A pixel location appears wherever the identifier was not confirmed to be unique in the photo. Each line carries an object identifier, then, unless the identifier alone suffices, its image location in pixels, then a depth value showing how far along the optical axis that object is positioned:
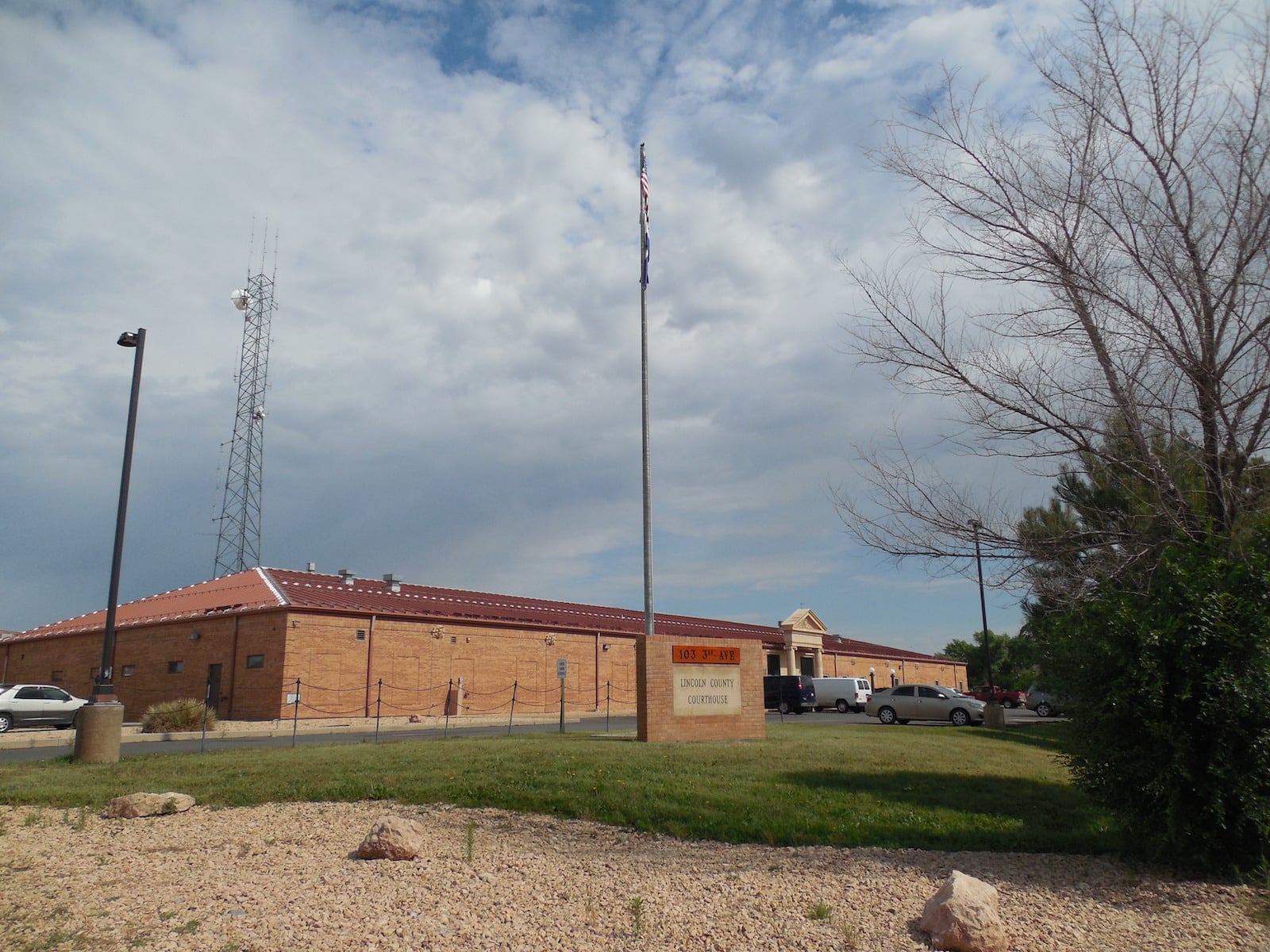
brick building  30.84
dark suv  40.84
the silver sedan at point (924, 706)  30.36
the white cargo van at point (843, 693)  43.31
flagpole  16.98
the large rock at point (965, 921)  5.55
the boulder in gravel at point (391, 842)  7.51
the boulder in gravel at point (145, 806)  9.67
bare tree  9.34
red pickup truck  56.47
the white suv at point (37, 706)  25.98
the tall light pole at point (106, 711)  14.40
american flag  19.62
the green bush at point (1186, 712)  7.11
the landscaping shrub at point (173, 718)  23.80
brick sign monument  15.90
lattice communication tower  40.81
